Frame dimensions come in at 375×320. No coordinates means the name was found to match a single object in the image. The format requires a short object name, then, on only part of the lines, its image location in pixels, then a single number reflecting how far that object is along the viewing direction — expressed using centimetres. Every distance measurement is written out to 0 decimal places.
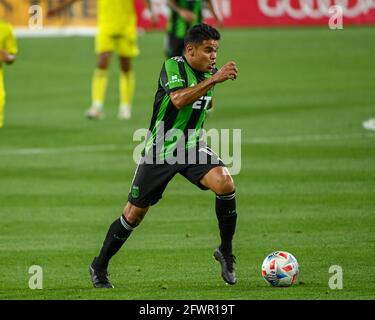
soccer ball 972
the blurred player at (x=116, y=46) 2149
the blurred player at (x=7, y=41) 1569
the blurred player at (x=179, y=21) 2261
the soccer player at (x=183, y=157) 979
